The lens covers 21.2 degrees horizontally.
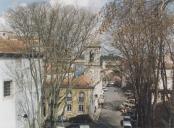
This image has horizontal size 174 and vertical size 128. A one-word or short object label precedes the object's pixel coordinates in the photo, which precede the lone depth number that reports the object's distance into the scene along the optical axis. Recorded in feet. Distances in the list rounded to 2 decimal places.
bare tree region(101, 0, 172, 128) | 39.14
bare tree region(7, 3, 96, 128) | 109.60
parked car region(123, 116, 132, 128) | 153.11
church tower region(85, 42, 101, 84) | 126.22
